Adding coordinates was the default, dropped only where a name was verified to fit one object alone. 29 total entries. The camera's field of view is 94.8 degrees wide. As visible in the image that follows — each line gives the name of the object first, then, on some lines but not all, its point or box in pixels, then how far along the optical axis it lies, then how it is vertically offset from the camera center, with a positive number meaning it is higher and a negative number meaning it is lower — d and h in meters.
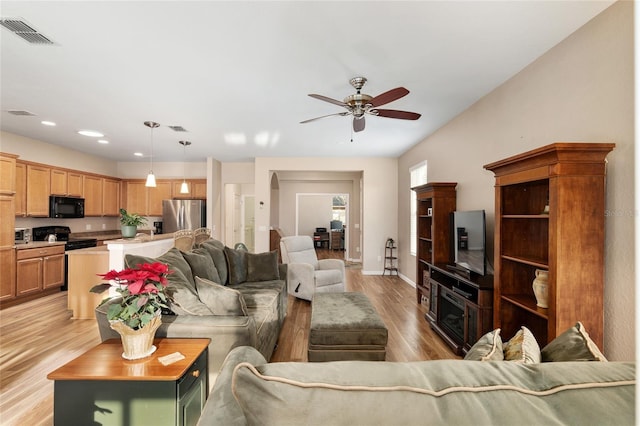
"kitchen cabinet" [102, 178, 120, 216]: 6.59 +0.35
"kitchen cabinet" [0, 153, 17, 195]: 4.13 +0.54
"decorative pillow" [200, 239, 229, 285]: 3.42 -0.54
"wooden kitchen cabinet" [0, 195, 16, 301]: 4.12 -0.53
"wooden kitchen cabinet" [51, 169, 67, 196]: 5.38 +0.56
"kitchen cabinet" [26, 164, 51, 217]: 4.94 +0.38
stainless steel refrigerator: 6.71 -0.03
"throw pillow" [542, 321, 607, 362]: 1.03 -0.49
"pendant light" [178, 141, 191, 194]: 5.44 +1.30
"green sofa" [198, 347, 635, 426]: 0.63 -0.41
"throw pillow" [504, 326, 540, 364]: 1.05 -0.51
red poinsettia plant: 1.53 -0.44
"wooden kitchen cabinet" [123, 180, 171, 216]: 7.07 +0.42
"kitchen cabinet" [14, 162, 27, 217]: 4.72 +0.34
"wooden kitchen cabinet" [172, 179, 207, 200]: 7.11 +0.57
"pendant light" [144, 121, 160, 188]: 4.31 +1.30
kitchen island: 3.82 -0.85
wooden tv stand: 2.63 -0.93
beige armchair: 4.44 -0.92
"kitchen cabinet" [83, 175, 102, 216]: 6.14 +0.36
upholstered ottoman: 2.49 -1.07
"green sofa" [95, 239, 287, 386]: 1.90 -0.71
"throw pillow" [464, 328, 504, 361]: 1.07 -0.51
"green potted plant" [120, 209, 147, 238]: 4.08 -0.16
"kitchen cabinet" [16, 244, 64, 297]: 4.38 -0.91
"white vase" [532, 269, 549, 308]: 2.09 -0.53
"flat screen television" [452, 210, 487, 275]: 2.93 -0.28
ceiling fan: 2.62 +1.03
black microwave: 5.29 +0.09
